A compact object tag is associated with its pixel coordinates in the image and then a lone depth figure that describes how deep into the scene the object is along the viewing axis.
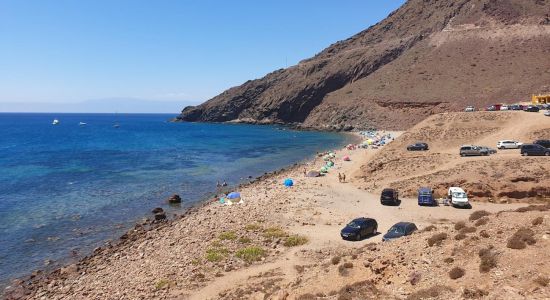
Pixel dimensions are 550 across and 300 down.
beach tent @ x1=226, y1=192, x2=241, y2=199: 45.01
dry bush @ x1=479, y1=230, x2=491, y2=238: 18.03
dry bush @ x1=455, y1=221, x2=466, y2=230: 20.23
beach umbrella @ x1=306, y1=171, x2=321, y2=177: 58.00
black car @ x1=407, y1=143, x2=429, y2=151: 53.88
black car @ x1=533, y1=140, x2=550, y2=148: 45.94
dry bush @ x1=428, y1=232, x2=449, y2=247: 18.88
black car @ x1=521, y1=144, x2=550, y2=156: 42.94
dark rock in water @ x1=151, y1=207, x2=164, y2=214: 45.09
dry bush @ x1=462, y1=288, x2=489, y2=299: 13.78
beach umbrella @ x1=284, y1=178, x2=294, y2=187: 52.71
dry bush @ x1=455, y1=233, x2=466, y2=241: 18.59
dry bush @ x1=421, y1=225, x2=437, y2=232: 22.64
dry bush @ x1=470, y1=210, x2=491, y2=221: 23.20
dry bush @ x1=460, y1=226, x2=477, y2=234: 19.21
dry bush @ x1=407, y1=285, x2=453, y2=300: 14.70
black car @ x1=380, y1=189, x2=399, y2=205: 39.09
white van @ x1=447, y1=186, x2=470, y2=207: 36.72
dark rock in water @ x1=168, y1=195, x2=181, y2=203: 50.06
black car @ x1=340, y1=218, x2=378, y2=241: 29.28
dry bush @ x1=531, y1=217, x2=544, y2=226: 17.88
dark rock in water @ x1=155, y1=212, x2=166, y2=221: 42.53
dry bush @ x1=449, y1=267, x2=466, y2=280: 15.63
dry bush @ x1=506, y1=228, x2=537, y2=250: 16.12
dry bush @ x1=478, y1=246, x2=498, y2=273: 15.38
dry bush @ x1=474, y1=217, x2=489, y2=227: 19.98
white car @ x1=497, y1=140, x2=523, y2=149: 49.16
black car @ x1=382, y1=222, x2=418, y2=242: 26.44
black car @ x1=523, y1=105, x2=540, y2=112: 62.24
